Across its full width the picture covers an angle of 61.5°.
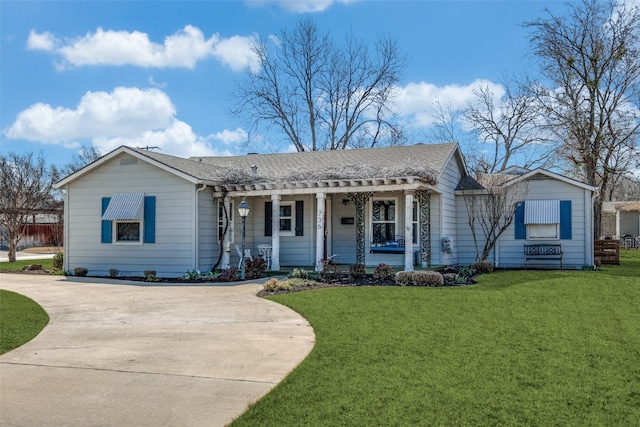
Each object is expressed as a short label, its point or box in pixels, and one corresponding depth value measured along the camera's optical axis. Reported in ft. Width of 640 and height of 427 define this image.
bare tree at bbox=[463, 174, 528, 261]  53.52
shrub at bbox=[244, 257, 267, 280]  46.52
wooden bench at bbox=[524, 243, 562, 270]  53.42
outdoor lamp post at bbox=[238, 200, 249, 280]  45.16
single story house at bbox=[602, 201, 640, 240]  113.91
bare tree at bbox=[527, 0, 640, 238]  75.05
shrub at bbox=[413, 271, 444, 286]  38.91
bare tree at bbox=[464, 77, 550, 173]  99.19
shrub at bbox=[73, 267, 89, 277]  50.67
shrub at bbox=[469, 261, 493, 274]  50.19
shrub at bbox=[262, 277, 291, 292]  37.22
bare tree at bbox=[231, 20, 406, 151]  110.32
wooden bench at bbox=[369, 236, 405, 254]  51.85
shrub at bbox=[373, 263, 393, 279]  43.01
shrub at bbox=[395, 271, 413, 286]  39.60
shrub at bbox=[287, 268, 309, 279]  43.62
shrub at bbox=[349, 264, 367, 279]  44.29
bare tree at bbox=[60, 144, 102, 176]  122.01
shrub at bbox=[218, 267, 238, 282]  44.93
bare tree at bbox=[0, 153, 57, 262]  76.95
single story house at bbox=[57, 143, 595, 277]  48.91
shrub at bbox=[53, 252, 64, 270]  56.24
